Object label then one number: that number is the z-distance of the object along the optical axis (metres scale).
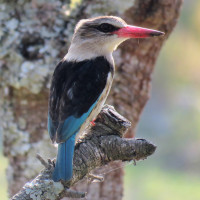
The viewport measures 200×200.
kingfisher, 7.30
